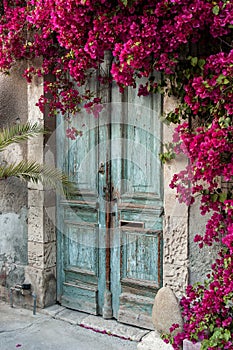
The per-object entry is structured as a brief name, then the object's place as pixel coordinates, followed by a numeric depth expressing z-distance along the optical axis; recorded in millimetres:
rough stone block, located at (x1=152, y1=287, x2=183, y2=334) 3653
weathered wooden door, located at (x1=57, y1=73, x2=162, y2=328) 4297
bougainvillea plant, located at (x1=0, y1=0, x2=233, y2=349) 3377
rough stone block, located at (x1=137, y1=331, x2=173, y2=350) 3629
